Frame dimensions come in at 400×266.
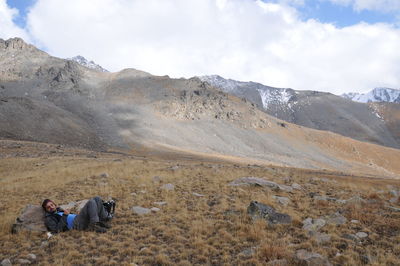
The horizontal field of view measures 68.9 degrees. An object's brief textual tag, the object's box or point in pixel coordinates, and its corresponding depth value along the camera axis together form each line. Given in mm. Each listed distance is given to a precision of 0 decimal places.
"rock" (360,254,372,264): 7840
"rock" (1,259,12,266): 7822
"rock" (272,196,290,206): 13776
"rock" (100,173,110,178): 19516
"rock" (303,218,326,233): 10319
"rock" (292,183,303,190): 17562
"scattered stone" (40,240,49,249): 9166
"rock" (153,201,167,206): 13675
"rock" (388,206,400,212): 12584
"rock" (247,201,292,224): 11234
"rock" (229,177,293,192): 16734
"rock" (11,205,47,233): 10326
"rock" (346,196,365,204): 13906
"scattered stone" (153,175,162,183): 18156
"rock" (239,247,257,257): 8430
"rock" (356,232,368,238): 9738
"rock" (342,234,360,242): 9462
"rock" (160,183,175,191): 16320
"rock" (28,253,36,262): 8305
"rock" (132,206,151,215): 12586
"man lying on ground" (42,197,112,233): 10438
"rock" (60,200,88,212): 12602
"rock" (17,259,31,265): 8039
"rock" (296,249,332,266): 7504
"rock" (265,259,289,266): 7609
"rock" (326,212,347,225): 11094
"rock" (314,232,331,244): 9214
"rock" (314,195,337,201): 14522
